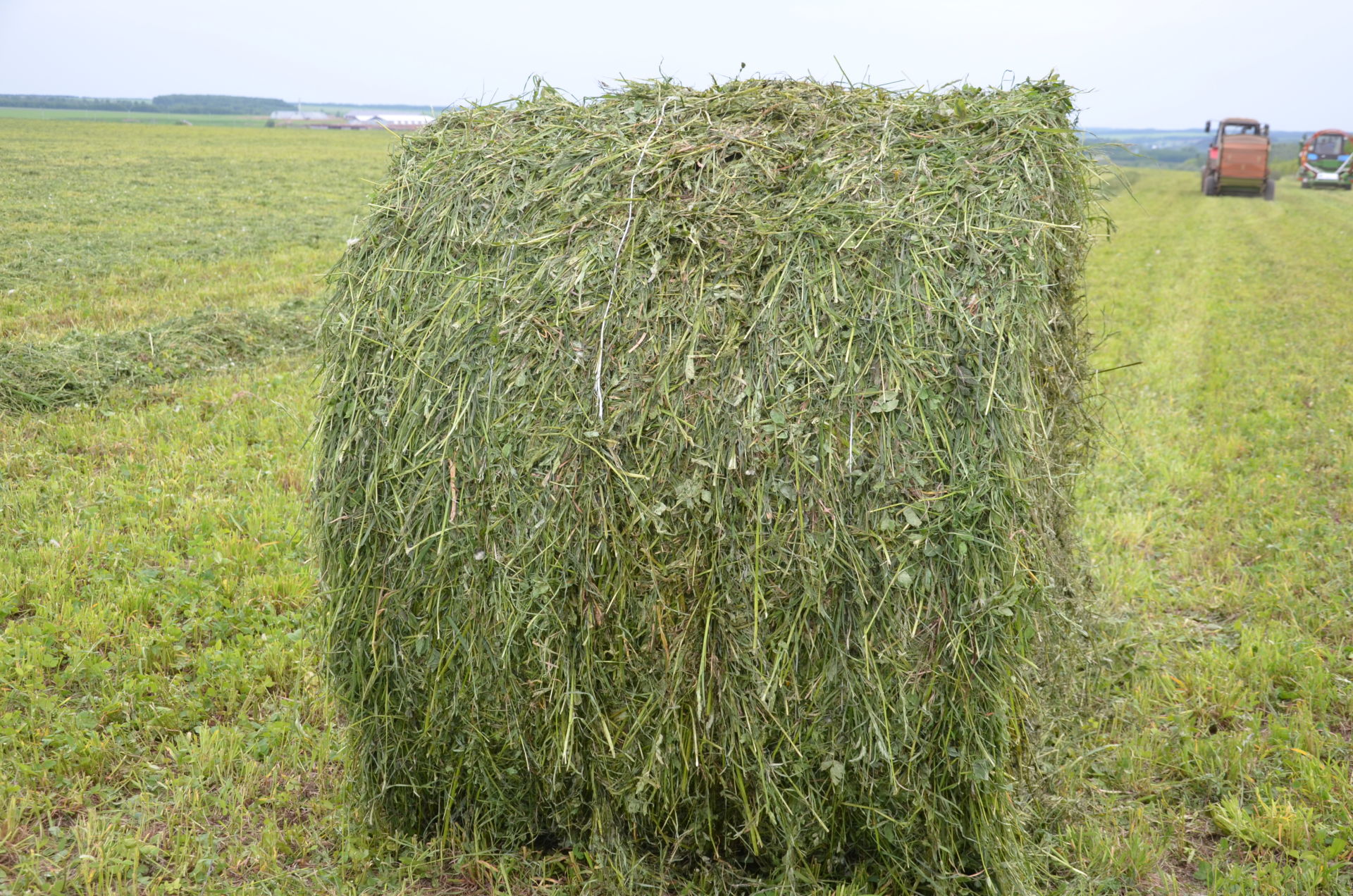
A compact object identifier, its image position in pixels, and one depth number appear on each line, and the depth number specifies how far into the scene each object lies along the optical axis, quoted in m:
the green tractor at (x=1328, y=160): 37.25
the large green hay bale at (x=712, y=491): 2.76
